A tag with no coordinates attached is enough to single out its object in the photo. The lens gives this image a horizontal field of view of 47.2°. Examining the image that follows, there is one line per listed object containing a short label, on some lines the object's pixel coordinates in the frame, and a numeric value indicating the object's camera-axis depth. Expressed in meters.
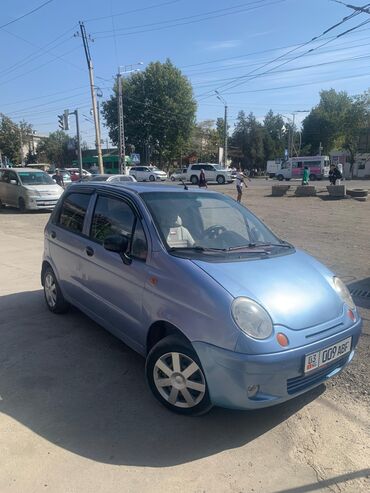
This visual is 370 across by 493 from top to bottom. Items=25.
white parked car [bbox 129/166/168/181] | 47.23
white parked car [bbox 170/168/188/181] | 46.19
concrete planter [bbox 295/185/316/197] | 24.52
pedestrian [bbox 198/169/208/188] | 26.36
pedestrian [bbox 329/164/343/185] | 25.95
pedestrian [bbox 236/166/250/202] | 20.64
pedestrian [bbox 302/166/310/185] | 32.33
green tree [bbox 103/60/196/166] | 56.53
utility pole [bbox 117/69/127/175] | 40.46
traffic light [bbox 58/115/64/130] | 32.75
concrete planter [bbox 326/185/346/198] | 22.41
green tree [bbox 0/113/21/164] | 69.00
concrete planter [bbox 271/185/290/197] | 26.08
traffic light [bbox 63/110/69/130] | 32.43
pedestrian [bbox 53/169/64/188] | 28.47
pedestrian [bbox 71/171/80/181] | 36.87
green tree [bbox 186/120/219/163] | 84.12
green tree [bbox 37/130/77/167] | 91.75
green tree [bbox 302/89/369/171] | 78.81
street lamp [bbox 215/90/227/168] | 57.27
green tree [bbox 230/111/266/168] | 84.19
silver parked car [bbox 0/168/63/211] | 17.44
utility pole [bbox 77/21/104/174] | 30.39
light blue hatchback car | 2.79
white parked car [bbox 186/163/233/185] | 42.78
